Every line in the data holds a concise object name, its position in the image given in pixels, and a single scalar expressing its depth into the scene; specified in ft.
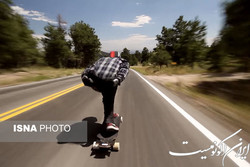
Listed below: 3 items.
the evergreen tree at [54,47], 131.95
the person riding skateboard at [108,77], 8.57
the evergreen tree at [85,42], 187.01
